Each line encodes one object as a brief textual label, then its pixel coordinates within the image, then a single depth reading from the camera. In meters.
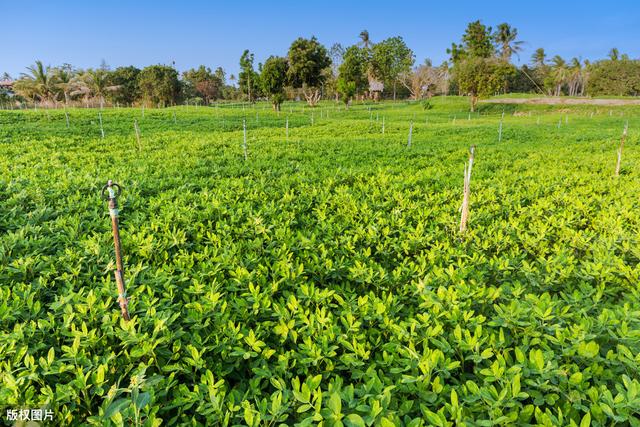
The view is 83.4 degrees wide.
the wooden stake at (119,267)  2.60
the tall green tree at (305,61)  39.19
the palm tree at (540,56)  80.57
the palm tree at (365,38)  70.25
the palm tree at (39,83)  42.41
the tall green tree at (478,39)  62.16
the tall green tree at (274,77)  37.59
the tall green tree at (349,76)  45.59
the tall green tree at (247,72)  52.38
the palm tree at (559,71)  73.19
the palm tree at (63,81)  45.84
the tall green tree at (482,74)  41.53
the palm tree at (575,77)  73.31
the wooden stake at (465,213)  4.67
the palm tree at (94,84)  48.30
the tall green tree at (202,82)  69.00
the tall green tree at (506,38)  66.75
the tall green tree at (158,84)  51.56
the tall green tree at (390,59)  61.66
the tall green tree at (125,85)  55.62
